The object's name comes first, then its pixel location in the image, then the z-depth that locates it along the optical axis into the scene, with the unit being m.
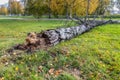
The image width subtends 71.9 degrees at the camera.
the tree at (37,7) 12.55
